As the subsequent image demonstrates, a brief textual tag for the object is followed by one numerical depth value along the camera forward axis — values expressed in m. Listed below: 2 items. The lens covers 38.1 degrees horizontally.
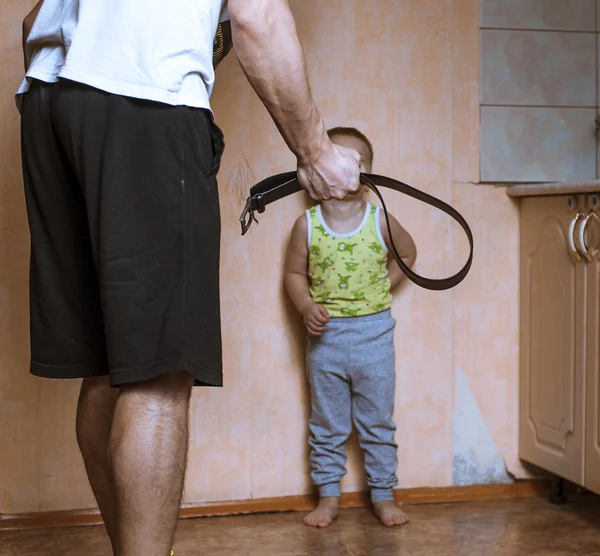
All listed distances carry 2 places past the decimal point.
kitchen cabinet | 2.11
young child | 2.21
